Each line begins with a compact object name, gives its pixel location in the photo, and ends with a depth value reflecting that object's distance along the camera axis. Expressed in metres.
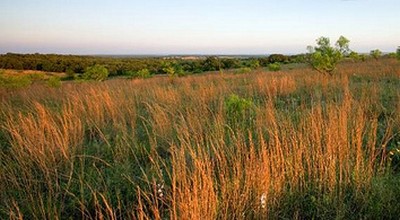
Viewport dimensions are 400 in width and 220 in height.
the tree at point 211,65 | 51.01
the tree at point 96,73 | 19.66
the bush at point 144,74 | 23.17
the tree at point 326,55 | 12.04
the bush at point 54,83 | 13.69
